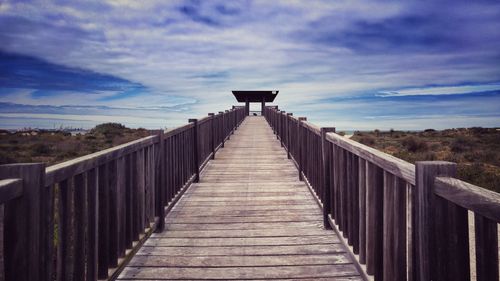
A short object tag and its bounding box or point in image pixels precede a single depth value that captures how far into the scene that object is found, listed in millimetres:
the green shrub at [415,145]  23984
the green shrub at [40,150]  26625
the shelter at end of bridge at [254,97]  39250
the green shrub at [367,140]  27184
